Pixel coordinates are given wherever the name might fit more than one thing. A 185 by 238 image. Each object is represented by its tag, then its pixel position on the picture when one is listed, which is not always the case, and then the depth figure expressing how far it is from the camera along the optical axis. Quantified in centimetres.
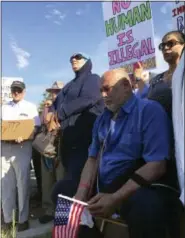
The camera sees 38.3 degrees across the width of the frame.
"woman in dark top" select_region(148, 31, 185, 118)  182
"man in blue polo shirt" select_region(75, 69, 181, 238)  145
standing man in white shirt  310
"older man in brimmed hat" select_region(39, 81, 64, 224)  297
